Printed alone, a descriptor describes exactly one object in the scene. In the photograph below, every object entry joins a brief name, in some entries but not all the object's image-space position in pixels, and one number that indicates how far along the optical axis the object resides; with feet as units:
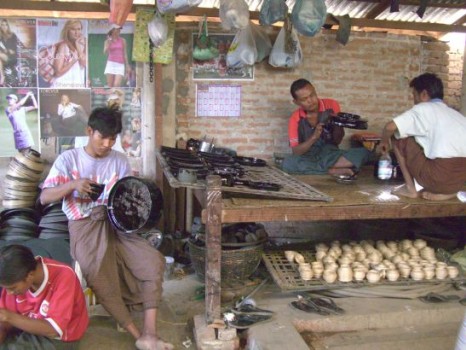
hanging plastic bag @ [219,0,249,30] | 16.40
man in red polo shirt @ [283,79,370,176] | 17.54
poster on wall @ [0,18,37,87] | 17.37
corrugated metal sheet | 19.56
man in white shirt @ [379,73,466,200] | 12.99
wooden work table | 11.30
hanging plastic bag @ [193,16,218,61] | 18.40
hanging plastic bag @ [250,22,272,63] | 18.61
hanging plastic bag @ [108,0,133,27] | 13.08
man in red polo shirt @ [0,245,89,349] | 8.81
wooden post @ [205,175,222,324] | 11.24
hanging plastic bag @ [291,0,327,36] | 16.83
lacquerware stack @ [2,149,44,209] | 16.96
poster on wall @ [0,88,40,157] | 17.67
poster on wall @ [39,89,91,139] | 17.92
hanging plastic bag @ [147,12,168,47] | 16.92
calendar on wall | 19.27
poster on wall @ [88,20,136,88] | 17.89
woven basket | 13.25
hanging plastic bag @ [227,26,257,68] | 18.08
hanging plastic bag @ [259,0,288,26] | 17.20
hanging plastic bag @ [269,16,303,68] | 18.31
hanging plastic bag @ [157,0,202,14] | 13.91
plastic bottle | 16.01
